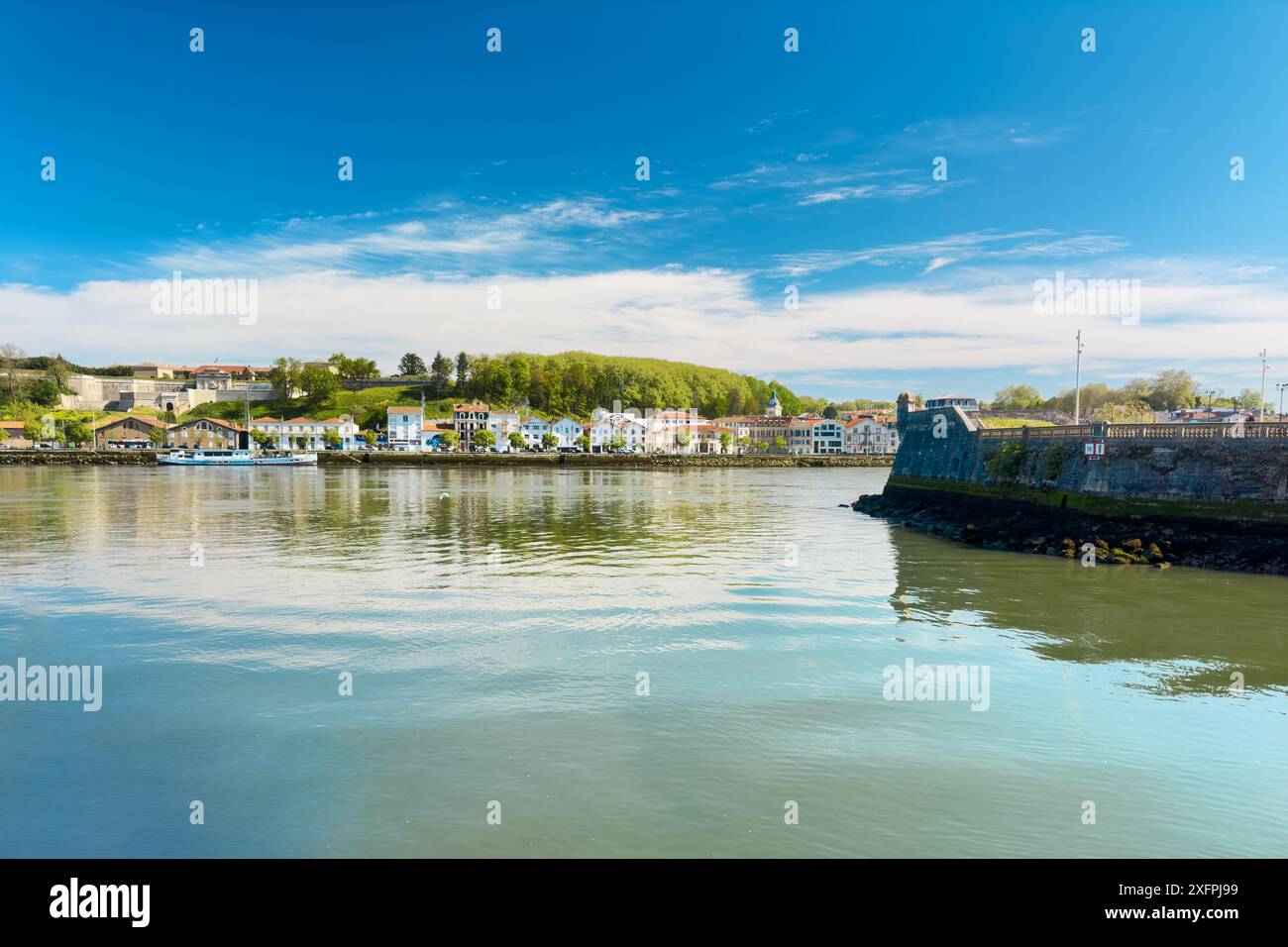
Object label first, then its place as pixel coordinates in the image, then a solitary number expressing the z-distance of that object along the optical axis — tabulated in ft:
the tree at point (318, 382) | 634.84
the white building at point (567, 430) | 545.03
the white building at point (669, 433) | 560.61
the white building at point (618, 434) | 542.16
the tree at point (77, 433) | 474.08
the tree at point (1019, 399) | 578.21
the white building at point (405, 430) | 524.11
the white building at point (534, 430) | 536.42
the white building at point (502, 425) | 526.57
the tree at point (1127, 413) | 298.15
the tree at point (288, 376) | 647.56
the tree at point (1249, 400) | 402.56
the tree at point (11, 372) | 591.37
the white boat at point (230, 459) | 395.30
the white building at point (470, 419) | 526.16
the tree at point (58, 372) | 611.47
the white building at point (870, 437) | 566.23
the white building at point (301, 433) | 519.60
